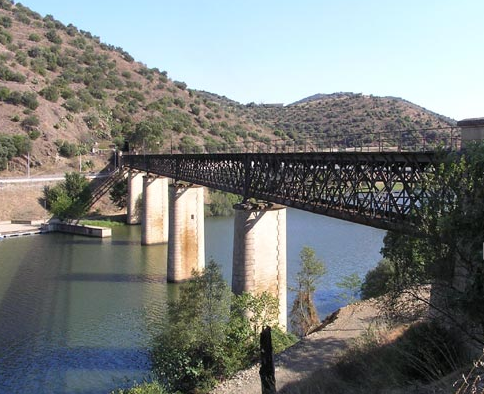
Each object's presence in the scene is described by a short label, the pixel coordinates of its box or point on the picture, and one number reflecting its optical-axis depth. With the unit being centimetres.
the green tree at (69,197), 5103
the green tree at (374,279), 2209
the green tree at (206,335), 1648
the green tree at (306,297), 2367
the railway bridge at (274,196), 1525
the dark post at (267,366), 1278
